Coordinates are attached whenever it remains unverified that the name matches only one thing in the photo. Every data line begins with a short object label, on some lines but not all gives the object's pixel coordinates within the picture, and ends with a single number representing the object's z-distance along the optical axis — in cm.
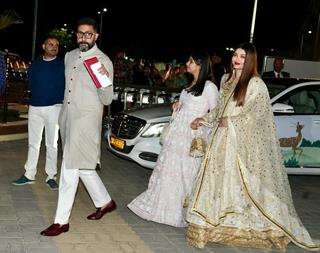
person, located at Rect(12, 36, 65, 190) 714
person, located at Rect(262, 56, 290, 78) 1096
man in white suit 550
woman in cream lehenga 547
